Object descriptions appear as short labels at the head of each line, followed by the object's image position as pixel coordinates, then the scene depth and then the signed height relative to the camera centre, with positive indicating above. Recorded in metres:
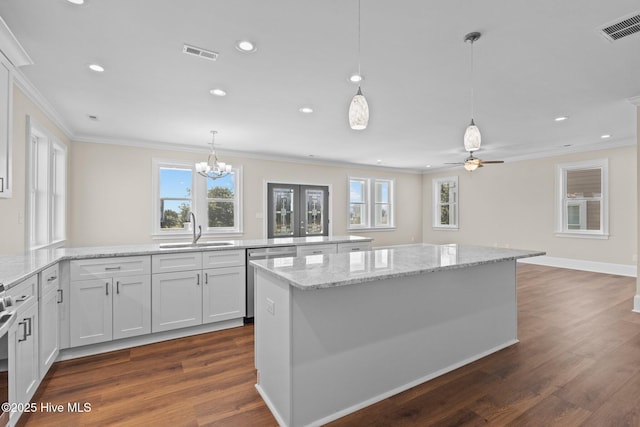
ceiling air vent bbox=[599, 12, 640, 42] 2.19 +1.40
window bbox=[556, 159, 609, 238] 6.29 +0.32
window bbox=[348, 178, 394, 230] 8.86 +0.29
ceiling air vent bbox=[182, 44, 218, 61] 2.60 +1.40
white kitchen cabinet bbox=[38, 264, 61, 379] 2.27 -0.84
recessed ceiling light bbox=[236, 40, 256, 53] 2.52 +1.40
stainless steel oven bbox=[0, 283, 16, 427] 1.50 -0.71
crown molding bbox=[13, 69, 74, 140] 3.06 +1.33
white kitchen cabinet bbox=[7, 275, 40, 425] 1.73 -0.82
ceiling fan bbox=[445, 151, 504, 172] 4.81 +0.78
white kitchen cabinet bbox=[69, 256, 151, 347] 2.78 -0.82
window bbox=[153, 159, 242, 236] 6.13 +0.27
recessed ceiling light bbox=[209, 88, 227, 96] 3.49 +1.40
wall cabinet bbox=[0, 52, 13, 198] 2.30 +0.66
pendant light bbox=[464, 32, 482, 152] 2.69 +0.66
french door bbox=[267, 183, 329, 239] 7.38 +0.07
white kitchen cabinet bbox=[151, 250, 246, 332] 3.11 -0.81
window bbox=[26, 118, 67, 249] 3.47 +0.33
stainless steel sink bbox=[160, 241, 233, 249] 3.44 -0.38
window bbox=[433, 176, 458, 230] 9.27 +0.33
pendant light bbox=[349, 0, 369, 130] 2.04 +0.69
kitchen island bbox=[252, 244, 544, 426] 1.82 -0.78
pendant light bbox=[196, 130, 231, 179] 5.26 +0.77
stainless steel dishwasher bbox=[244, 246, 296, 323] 3.56 -0.53
